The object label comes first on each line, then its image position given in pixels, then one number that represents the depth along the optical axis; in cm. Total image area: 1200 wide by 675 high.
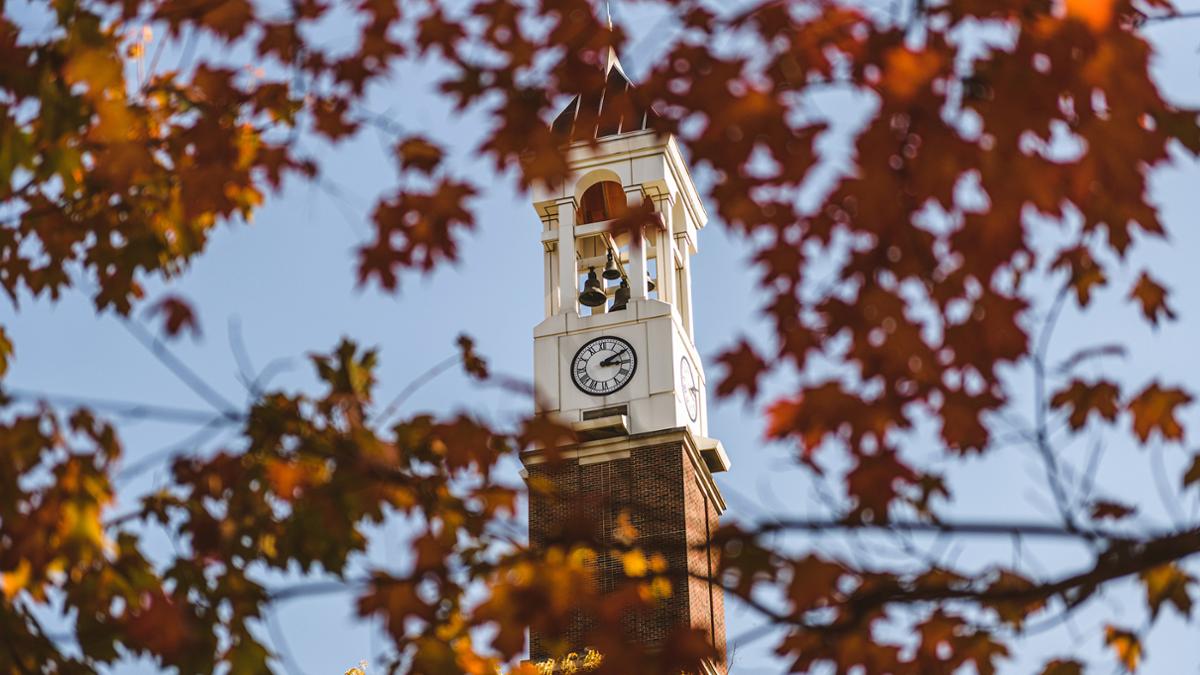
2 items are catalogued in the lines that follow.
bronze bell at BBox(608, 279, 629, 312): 6178
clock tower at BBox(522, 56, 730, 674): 5728
